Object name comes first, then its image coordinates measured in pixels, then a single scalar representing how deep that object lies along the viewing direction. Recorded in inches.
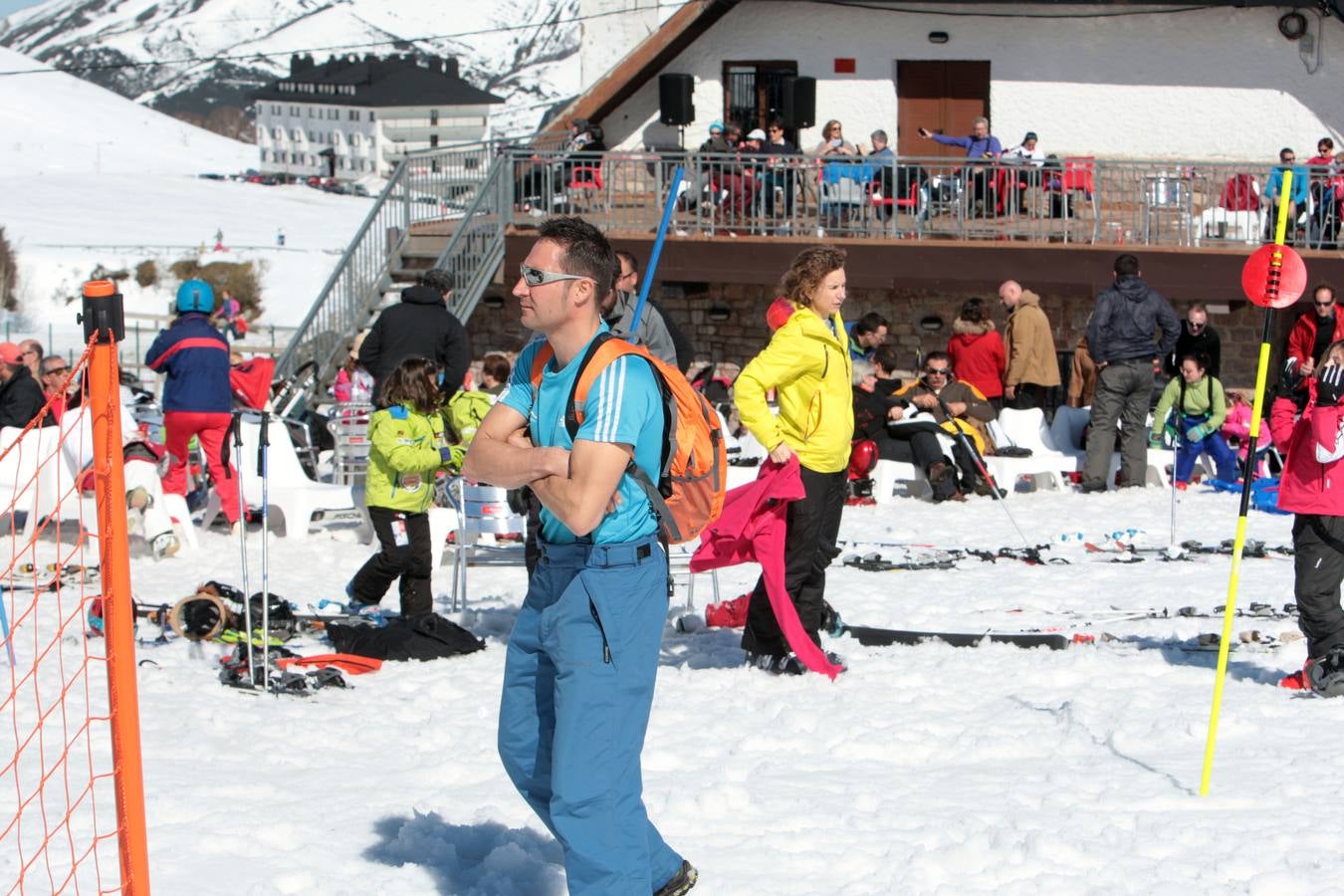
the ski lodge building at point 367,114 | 6087.6
